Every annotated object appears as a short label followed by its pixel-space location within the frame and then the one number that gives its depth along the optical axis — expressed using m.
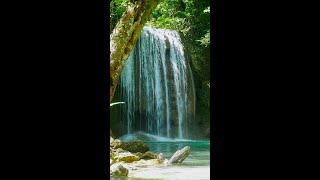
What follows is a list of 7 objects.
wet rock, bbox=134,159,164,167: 8.31
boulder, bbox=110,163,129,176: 6.77
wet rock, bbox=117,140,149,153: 9.84
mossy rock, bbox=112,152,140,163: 8.40
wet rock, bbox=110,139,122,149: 9.82
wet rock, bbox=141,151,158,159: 9.16
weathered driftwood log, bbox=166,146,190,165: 8.72
